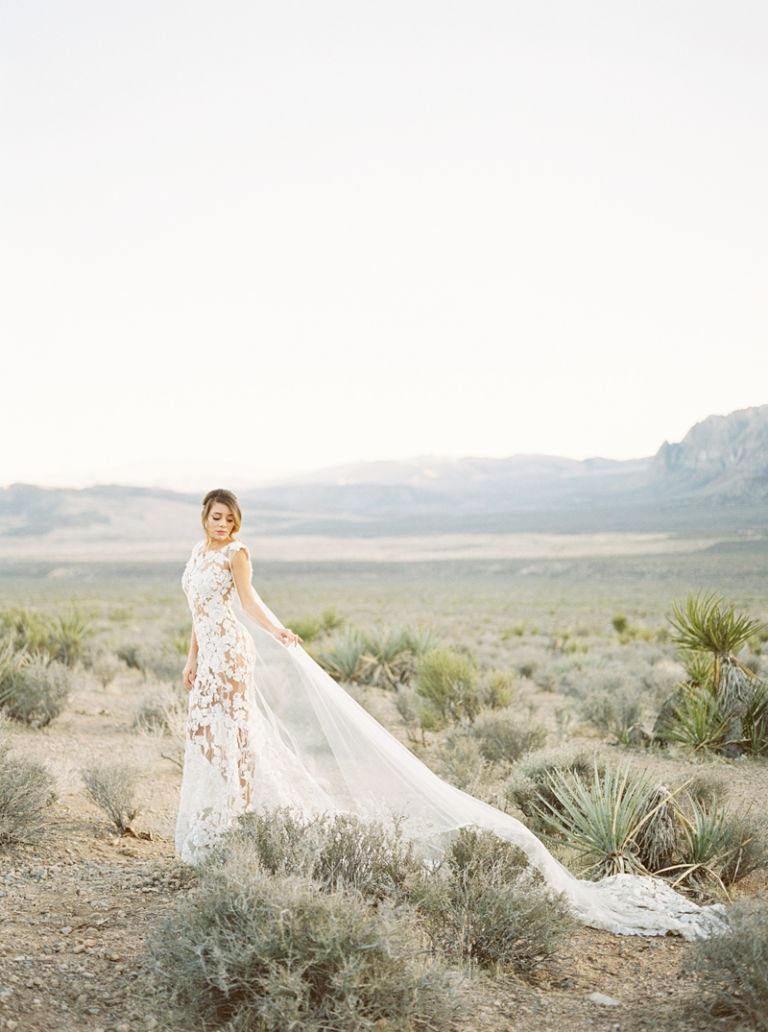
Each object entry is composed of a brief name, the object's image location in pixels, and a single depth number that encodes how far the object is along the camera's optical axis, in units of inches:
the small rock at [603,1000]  148.9
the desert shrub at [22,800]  214.1
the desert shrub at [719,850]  211.8
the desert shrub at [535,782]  254.2
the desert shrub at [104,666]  536.1
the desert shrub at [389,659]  525.0
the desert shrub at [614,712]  406.6
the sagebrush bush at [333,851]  162.6
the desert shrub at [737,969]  131.4
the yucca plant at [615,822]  210.8
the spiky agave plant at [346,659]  523.5
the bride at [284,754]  188.1
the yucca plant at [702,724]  353.7
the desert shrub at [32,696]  395.9
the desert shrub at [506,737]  338.6
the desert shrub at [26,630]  561.9
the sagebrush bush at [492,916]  159.5
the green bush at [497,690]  440.5
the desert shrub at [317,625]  661.9
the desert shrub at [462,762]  283.0
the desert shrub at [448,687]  426.9
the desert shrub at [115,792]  237.5
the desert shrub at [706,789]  253.6
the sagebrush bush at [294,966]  124.5
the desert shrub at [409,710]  422.3
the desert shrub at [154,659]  547.8
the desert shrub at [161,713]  365.7
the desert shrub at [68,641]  574.6
